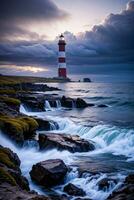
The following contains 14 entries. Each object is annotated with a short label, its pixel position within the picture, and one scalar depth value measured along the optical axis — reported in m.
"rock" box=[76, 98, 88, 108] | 34.29
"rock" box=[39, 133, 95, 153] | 13.77
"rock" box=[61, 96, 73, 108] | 34.17
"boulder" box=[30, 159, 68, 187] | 9.79
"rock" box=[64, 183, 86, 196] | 9.06
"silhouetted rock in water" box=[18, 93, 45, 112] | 30.07
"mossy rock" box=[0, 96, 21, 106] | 23.49
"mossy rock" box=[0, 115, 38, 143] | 14.75
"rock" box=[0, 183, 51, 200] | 6.75
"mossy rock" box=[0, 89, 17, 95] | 34.12
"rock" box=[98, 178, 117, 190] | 9.36
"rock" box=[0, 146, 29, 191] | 8.09
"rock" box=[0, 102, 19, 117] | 18.14
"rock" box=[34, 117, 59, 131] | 19.14
